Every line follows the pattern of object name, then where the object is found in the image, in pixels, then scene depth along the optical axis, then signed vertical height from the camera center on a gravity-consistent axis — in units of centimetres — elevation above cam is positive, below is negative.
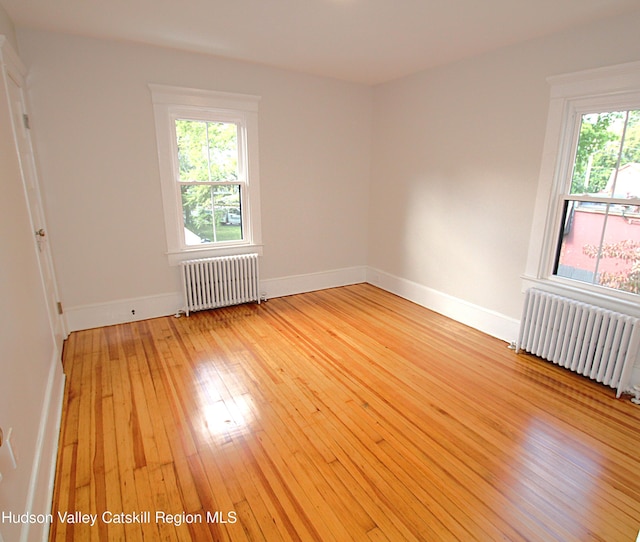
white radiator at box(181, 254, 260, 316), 413 -115
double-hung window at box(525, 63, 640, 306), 269 -5
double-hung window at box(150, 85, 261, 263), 383 +11
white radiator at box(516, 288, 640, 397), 268 -120
